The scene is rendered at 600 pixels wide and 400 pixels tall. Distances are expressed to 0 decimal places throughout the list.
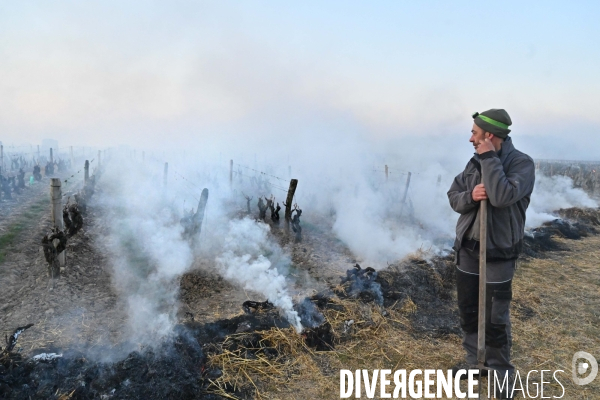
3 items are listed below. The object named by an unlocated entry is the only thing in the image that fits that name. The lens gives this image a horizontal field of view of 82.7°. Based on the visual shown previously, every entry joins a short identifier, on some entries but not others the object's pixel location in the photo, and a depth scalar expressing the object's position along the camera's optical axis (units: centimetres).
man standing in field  287
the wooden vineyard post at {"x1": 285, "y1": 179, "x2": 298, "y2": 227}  1068
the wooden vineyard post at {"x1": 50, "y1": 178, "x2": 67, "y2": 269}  664
